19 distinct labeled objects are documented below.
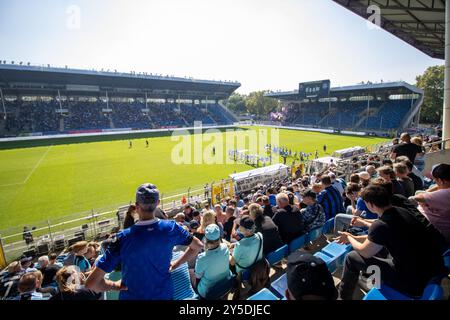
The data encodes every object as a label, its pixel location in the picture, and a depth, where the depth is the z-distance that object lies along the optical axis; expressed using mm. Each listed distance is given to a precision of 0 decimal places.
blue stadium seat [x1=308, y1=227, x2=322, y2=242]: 4902
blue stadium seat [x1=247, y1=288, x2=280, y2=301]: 2588
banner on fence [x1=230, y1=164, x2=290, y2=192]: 15820
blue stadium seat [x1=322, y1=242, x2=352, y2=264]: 3568
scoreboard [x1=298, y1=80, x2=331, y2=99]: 52625
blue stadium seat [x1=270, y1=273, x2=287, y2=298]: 2930
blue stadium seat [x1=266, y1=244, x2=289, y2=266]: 4023
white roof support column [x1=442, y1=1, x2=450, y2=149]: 10319
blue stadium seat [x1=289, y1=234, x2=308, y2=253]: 4501
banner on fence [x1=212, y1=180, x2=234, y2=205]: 14516
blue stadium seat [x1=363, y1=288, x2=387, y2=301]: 2367
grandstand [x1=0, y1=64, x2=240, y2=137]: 46250
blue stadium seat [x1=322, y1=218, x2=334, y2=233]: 5266
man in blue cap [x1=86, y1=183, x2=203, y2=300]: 2312
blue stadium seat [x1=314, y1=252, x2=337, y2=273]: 3381
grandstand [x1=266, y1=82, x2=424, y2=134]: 49812
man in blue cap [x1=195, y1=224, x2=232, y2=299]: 3230
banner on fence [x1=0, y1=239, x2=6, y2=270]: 9133
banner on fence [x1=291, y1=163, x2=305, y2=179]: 17750
